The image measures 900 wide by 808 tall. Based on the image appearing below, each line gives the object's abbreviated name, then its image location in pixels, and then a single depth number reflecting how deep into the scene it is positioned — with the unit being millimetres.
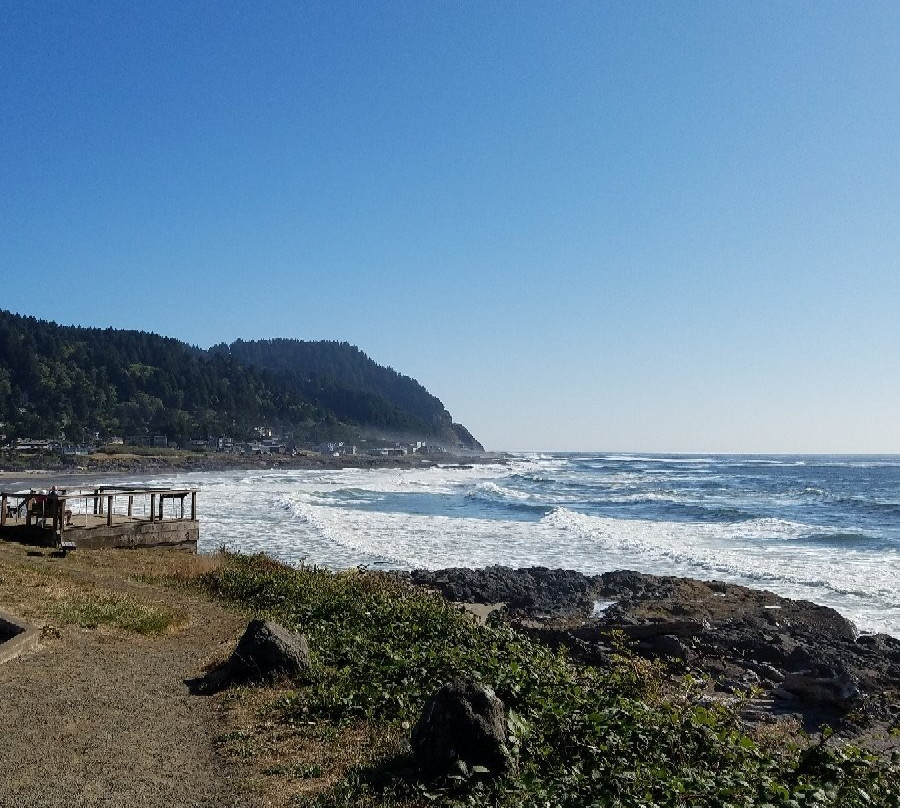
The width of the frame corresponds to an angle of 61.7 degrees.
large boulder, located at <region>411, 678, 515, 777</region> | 6129
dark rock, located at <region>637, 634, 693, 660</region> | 14688
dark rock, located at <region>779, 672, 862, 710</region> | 12297
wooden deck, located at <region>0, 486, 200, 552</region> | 20109
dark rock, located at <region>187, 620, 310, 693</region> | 9234
